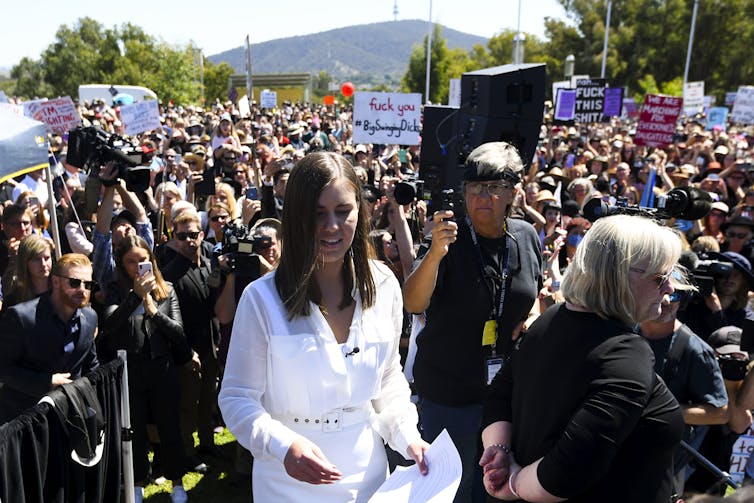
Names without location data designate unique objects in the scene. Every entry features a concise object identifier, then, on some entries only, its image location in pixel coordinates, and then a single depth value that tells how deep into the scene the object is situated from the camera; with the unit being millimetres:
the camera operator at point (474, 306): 3174
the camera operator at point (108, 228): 5048
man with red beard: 3820
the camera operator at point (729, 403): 3283
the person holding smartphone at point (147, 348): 4449
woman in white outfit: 1921
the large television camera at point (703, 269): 3908
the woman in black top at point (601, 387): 1753
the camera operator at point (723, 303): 4762
